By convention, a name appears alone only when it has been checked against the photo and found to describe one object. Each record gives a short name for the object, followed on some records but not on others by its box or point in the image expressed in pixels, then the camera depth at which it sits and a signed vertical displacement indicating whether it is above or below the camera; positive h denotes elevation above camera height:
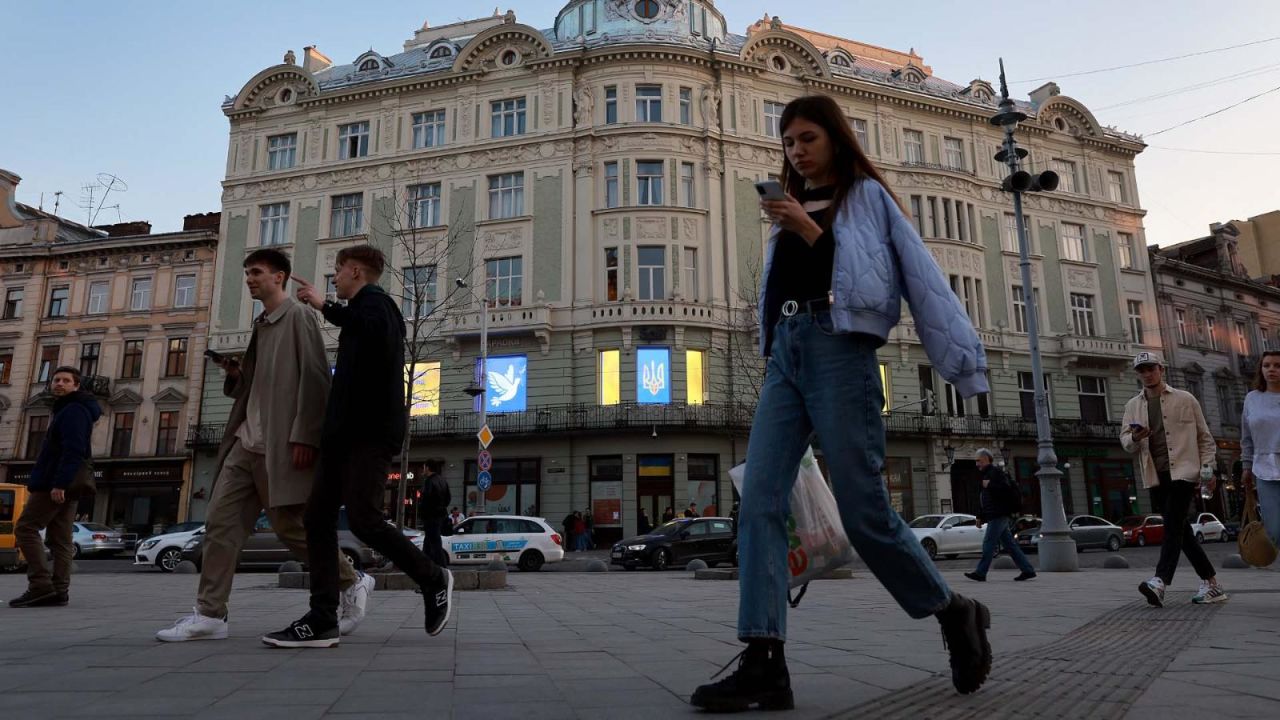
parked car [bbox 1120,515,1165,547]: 31.34 -0.71
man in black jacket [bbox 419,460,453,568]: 14.58 +0.12
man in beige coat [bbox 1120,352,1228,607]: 6.80 +0.42
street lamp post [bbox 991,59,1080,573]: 14.84 +1.71
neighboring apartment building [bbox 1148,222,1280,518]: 43.12 +9.52
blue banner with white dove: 33.56 +5.20
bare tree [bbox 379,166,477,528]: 34.28 +10.65
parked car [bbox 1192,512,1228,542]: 33.12 -0.68
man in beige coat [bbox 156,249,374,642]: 4.88 +0.40
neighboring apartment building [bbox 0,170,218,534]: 37.34 +8.01
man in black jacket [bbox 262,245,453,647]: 4.61 +0.32
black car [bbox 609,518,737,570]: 21.69 -0.73
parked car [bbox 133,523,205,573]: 21.84 -0.69
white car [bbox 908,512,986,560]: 25.25 -0.60
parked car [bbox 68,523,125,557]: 29.02 -0.59
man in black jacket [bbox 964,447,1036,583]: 12.22 +0.09
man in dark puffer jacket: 6.89 +0.24
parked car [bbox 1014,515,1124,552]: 28.28 -0.76
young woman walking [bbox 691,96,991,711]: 3.05 +0.46
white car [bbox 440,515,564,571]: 21.78 -0.64
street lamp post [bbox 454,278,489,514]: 27.56 +5.22
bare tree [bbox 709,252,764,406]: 32.81 +6.35
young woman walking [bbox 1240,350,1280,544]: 6.41 +0.52
